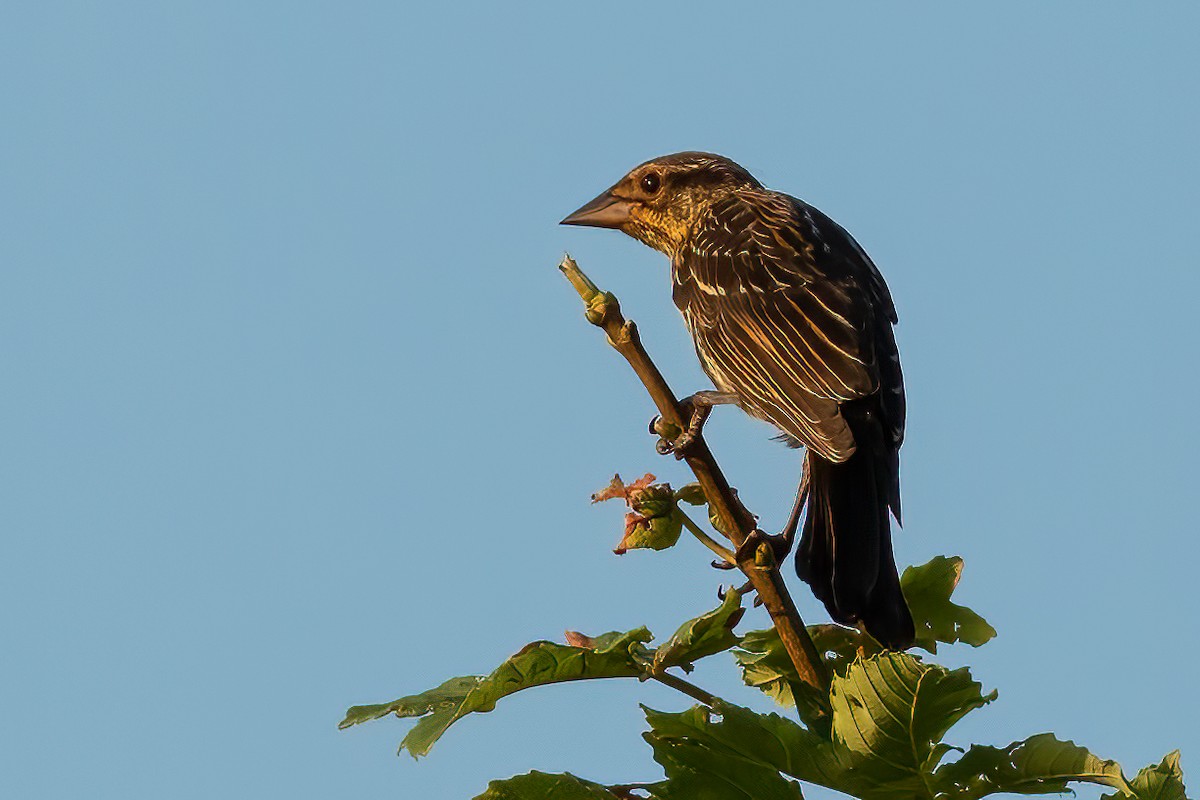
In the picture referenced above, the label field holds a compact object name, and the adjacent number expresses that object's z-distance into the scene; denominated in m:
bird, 7.48
